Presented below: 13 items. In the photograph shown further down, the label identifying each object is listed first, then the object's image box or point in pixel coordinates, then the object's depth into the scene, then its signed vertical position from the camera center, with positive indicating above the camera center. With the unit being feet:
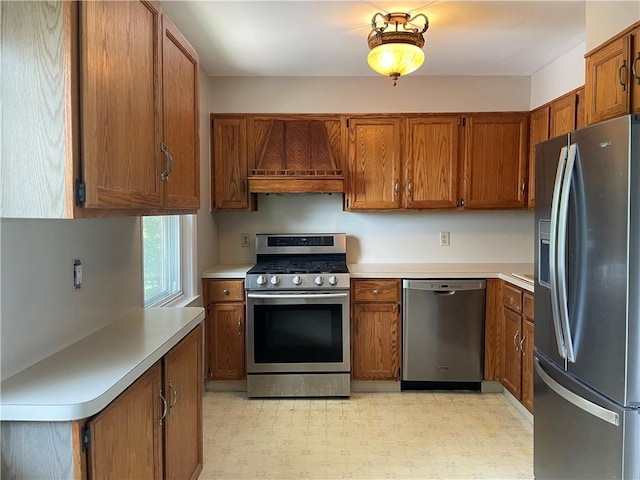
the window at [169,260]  8.60 -0.72
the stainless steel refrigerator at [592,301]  4.62 -0.90
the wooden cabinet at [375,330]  10.46 -2.53
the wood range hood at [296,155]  10.63 +1.82
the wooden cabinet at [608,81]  5.76 +2.07
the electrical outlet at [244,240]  12.05 -0.37
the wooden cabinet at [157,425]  3.92 -2.17
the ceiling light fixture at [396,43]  7.53 +3.31
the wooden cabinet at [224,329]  10.42 -2.49
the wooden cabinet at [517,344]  8.79 -2.56
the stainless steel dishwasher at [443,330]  10.28 -2.50
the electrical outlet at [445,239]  12.11 -0.36
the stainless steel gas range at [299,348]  10.21 -2.88
